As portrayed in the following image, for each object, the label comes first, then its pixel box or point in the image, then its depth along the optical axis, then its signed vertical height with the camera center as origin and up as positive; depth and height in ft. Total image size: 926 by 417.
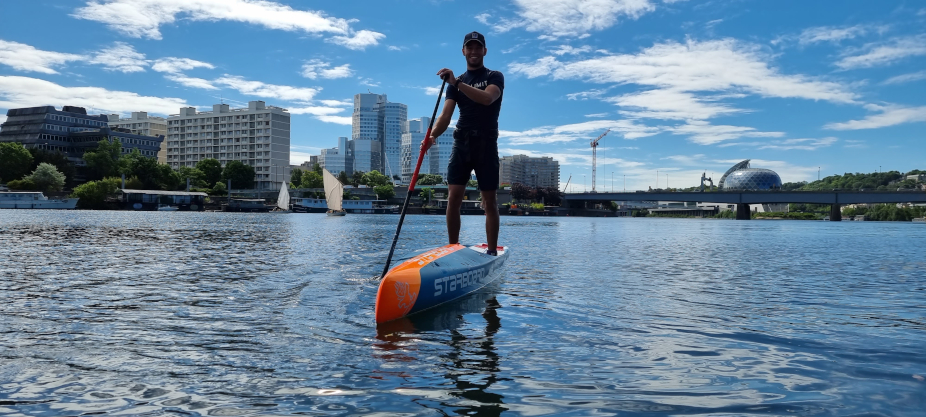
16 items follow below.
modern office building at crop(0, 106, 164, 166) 538.88 +66.17
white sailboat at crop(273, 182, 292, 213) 420.73 +2.25
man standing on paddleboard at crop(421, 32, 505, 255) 33.67 +4.27
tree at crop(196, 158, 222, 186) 584.40 +32.98
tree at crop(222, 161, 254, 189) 601.21 +29.15
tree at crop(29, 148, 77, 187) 456.45 +31.24
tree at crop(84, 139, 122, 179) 473.26 +31.75
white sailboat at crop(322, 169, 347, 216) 343.69 +5.70
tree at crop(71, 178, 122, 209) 388.98 +5.59
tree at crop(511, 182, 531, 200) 645.10 +14.54
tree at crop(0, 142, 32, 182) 423.23 +28.77
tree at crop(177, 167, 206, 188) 538.88 +24.30
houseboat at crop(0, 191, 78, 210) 343.26 -0.02
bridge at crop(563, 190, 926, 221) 361.71 +7.29
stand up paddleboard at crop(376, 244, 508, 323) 23.80 -3.45
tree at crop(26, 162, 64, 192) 401.90 +15.67
